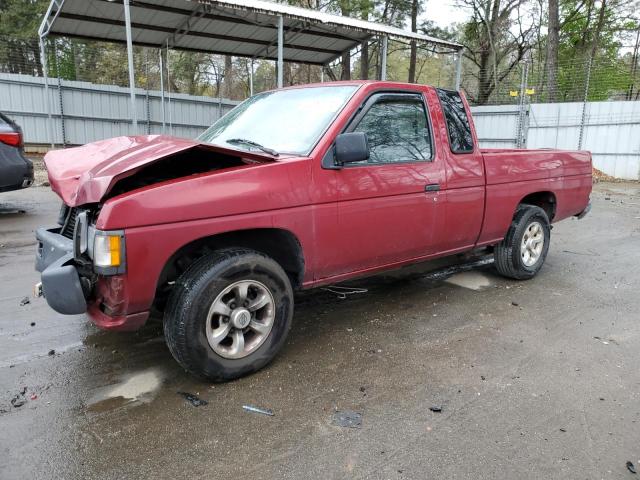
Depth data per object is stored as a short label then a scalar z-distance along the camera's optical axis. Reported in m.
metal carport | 12.00
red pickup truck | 2.74
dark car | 7.41
